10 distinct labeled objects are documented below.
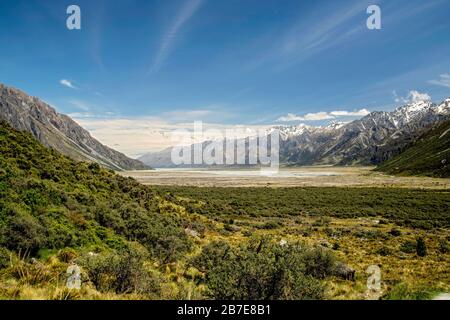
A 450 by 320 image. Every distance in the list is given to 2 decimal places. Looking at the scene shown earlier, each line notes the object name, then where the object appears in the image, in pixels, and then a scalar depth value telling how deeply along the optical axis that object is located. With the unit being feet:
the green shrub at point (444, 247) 88.29
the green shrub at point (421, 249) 84.34
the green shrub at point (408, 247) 90.47
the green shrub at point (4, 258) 39.91
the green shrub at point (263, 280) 30.09
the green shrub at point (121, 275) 33.76
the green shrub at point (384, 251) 85.36
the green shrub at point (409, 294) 26.66
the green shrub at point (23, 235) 45.68
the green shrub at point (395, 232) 119.48
